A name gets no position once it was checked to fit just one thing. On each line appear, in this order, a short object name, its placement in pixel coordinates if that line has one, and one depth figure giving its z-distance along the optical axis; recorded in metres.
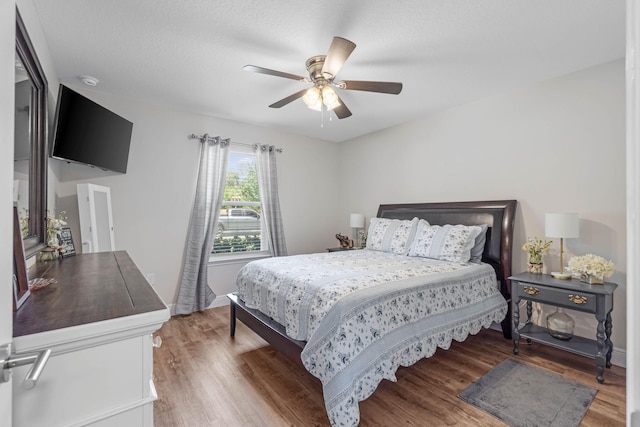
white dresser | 0.71
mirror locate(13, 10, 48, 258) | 1.51
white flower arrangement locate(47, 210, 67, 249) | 2.00
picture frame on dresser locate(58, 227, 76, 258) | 2.21
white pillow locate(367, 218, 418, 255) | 3.57
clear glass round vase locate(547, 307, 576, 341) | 2.61
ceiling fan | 2.15
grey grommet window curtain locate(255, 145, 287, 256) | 4.49
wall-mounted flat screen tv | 2.34
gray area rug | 1.88
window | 4.34
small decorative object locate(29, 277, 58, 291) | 1.12
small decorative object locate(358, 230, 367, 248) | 4.75
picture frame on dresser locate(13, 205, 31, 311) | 0.93
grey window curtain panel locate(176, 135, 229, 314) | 3.80
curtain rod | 3.90
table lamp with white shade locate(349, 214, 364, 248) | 4.72
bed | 1.81
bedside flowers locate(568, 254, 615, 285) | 2.38
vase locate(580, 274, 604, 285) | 2.43
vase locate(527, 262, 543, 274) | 2.84
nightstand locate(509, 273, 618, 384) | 2.28
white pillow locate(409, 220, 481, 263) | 3.06
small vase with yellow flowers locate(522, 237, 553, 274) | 2.84
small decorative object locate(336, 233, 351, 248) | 4.83
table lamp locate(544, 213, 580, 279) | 2.54
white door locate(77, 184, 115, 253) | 2.97
